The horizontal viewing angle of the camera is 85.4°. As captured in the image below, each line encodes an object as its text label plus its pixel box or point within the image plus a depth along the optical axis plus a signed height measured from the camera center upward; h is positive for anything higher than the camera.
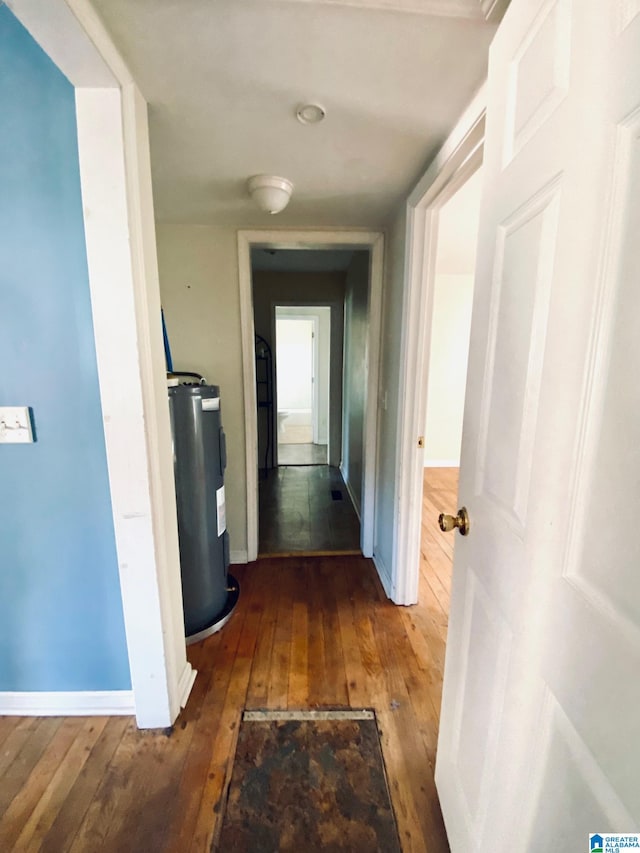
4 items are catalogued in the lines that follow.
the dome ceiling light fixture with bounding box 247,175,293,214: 1.50 +0.78
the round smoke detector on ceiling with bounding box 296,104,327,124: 1.09 +0.82
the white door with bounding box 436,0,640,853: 0.44 -0.10
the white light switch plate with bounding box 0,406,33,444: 1.13 -0.18
